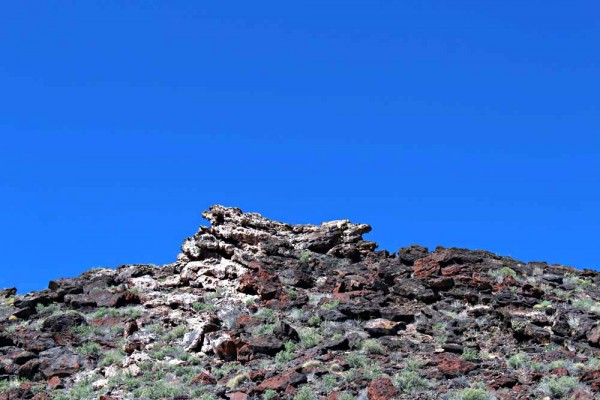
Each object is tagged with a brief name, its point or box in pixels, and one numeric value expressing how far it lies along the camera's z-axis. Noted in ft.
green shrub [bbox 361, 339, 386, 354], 76.79
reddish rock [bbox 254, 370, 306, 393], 68.89
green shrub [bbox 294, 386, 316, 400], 66.49
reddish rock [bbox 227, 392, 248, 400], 68.33
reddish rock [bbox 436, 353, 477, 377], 70.08
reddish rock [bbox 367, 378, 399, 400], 65.80
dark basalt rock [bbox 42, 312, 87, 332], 90.22
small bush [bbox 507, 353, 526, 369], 72.84
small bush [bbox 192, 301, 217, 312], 91.41
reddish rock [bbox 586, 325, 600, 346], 78.89
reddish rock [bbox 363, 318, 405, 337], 81.87
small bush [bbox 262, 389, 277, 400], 67.12
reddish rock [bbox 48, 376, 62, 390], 76.74
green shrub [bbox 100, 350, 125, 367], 80.79
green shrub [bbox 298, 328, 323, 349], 80.30
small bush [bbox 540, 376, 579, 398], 65.51
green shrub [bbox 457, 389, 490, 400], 64.28
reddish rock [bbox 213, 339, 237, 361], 78.74
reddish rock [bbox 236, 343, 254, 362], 77.51
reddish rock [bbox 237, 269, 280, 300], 93.76
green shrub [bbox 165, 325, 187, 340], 85.10
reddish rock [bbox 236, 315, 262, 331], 85.35
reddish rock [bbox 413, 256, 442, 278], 99.45
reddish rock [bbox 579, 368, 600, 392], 65.51
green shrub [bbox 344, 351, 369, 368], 73.61
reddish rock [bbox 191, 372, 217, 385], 73.00
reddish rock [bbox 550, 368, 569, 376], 69.62
